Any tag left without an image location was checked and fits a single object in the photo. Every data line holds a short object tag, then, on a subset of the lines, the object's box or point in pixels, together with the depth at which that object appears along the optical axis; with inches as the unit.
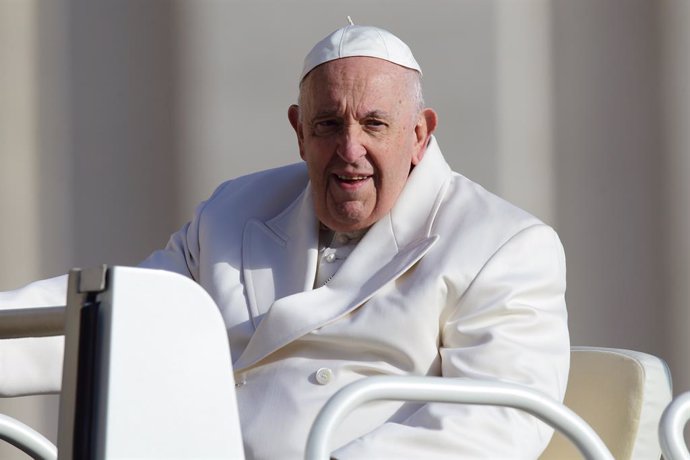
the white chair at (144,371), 371.4
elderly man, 428.1
